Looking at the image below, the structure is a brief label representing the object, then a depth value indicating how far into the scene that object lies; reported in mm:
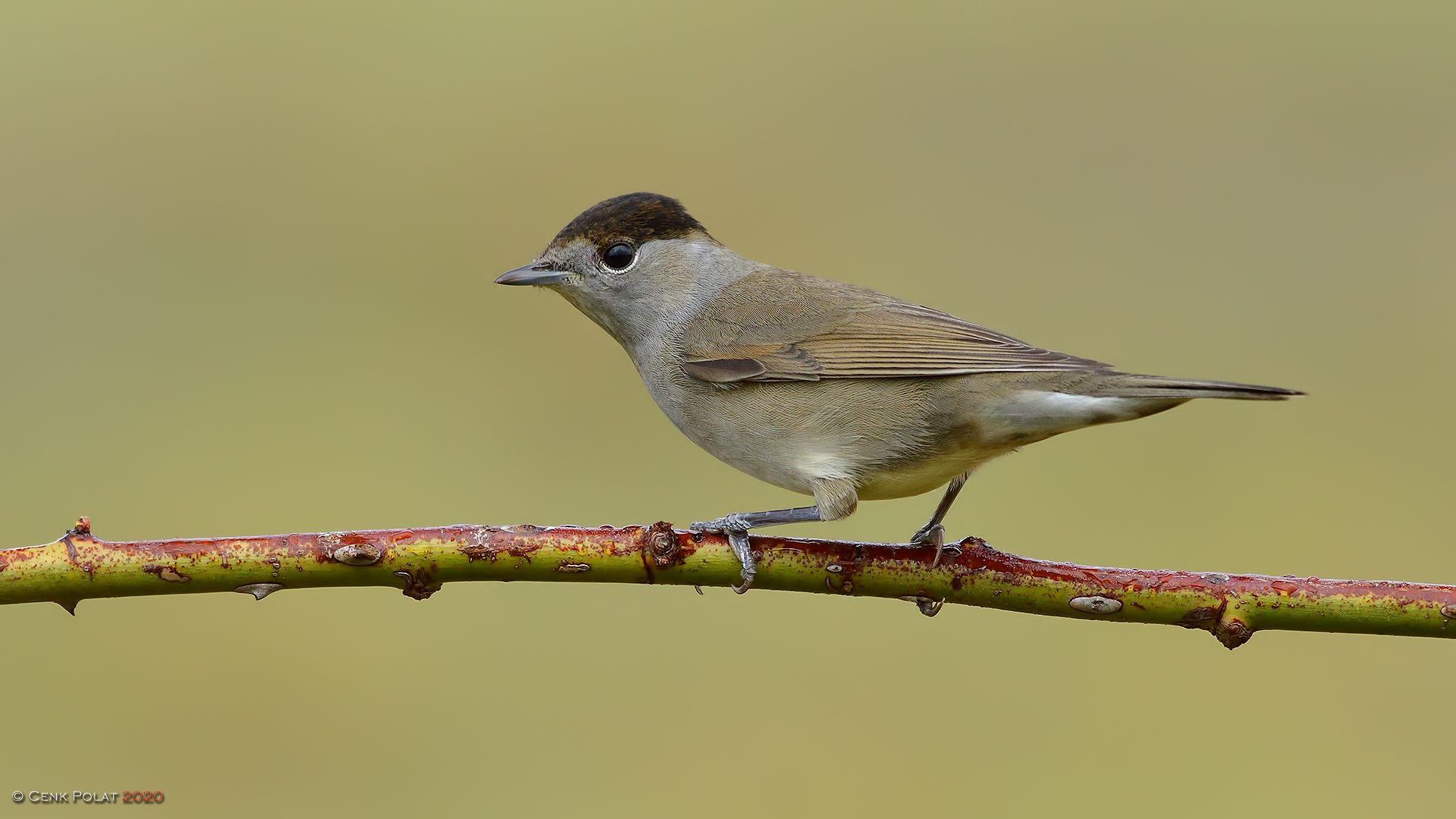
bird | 5750
